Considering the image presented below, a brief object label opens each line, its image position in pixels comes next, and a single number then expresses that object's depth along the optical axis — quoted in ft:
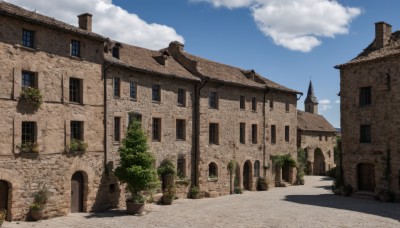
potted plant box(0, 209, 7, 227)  55.83
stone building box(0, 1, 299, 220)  61.26
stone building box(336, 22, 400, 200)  88.28
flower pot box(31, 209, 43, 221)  62.03
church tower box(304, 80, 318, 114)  279.08
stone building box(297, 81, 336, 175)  155.78
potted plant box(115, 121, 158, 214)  71.05
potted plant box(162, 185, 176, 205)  82.79
